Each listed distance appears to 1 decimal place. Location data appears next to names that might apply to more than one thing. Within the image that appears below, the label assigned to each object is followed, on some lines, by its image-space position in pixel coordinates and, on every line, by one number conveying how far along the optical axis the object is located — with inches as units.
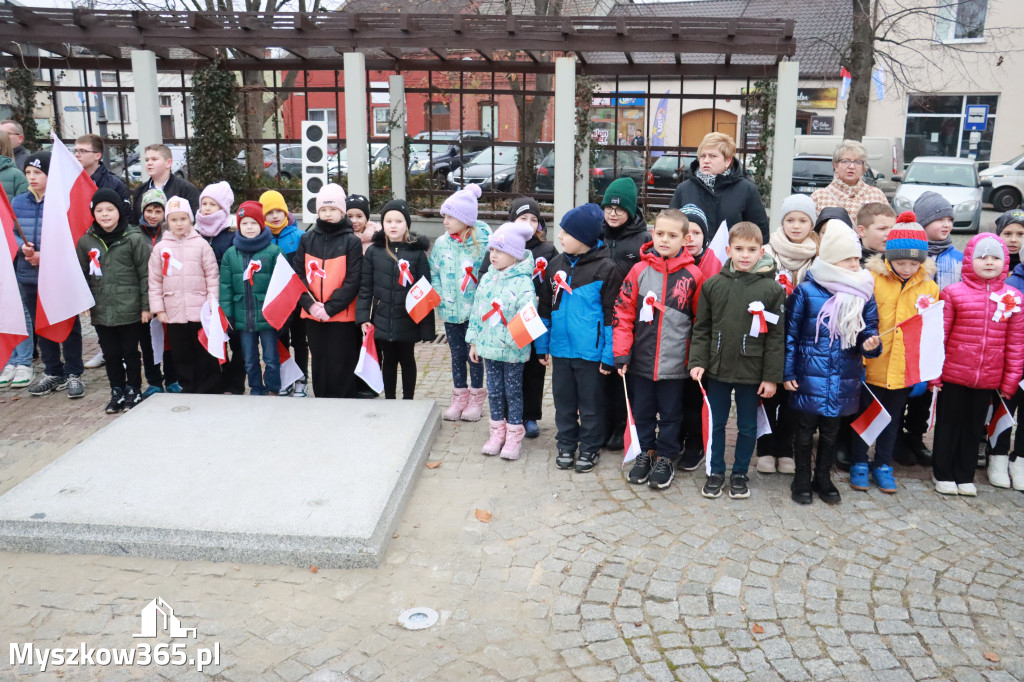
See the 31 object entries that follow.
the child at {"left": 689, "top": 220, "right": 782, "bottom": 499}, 194.7
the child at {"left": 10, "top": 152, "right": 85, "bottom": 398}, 280.5
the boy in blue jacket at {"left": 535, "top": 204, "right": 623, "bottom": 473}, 214.8
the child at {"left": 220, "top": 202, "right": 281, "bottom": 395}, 256.7
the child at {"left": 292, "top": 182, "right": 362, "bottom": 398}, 250.1
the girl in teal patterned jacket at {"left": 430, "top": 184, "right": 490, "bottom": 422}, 241.1
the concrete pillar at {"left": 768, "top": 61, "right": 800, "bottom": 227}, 488.4
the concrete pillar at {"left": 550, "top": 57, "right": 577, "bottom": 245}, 510.0
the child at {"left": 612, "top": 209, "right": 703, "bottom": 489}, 206.7
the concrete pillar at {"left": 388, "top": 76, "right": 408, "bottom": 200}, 584.1
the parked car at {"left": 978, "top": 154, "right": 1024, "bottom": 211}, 913.5
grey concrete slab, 175.2
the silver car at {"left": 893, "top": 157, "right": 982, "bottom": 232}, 752.3
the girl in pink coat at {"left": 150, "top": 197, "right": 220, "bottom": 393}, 255.3
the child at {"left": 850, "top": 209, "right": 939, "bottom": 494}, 201.5
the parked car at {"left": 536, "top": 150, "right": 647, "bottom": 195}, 593.0
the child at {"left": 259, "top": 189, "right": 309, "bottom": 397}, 265.9
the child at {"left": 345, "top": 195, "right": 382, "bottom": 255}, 260.4
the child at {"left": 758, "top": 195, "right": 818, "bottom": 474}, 212.2
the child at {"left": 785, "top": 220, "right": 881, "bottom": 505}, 193.8
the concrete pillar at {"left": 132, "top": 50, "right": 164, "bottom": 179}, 522.6
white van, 918.4
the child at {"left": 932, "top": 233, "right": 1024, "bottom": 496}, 202.5
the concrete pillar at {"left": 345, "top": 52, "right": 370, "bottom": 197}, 513.0
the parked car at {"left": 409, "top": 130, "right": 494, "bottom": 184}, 602.2
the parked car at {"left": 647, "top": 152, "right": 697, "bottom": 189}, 589.9
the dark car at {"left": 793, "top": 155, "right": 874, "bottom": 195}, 802.2
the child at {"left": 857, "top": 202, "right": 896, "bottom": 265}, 220.1
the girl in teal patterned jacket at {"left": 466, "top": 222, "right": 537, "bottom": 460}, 222.2
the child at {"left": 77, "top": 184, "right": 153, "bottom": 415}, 264.1
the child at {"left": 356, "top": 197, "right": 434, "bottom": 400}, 248.7
